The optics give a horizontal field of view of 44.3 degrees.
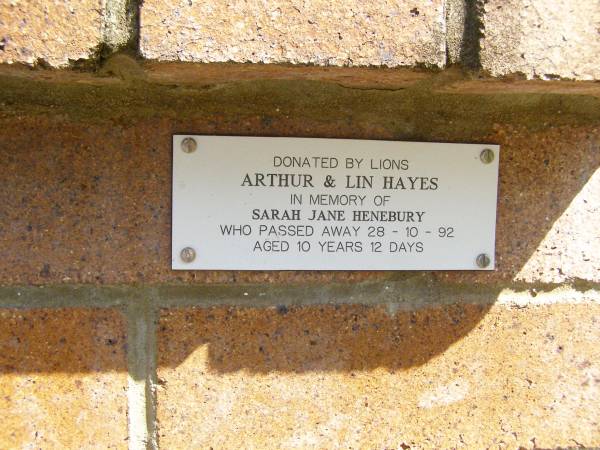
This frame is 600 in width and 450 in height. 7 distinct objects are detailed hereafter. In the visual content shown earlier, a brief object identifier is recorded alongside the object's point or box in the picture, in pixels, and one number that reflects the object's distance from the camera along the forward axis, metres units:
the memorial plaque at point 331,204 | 0.30
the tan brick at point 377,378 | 0.30
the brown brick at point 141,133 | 0.29
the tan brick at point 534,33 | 0.25
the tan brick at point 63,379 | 0.30
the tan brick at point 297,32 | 0.24
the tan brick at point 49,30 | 0.24
